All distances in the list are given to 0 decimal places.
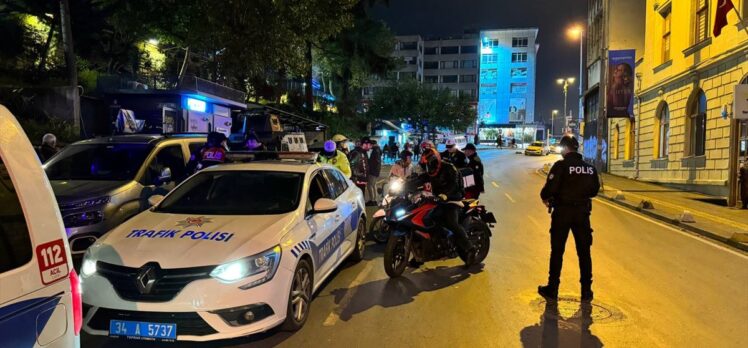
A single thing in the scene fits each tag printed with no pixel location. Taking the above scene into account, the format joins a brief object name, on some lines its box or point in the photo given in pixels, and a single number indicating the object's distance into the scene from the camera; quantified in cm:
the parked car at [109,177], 620
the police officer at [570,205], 567
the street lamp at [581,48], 3089
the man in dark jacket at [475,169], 923
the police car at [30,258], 204
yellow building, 1700
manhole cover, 529
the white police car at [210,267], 399
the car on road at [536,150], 5678
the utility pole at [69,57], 1697
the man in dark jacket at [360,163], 1258
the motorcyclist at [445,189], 668
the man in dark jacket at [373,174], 1382
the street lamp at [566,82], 4750
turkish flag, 1474
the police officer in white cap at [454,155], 976
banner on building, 2300
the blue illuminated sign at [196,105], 2488
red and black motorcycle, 651
